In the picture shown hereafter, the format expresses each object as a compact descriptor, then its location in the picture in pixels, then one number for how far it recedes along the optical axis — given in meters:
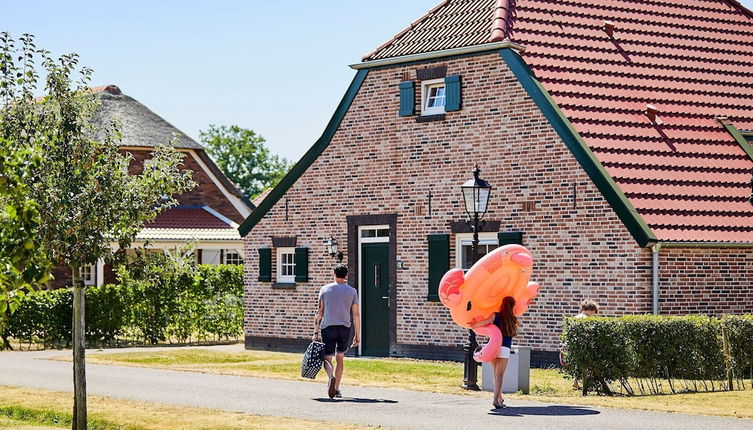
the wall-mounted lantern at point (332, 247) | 26.98
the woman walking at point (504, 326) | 16.64
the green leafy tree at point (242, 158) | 105.31
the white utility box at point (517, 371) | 18.27
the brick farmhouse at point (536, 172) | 22.53
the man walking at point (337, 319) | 17.94
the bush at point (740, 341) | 19.30
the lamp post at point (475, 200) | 19.73
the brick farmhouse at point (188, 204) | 46.97
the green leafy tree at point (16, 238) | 11.21
